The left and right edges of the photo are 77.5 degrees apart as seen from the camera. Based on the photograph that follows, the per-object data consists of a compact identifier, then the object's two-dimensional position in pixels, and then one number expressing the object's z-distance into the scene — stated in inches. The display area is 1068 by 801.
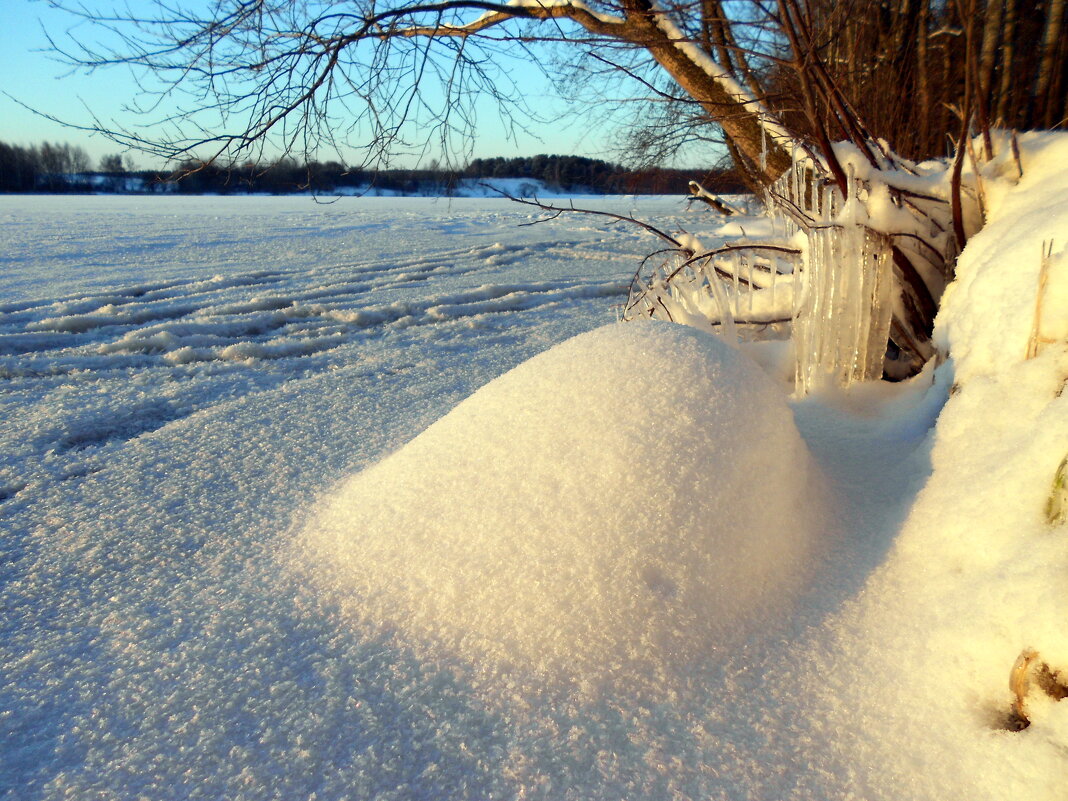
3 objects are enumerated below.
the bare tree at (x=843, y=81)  71.2
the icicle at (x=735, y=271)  77.6
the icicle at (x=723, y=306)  69.9
